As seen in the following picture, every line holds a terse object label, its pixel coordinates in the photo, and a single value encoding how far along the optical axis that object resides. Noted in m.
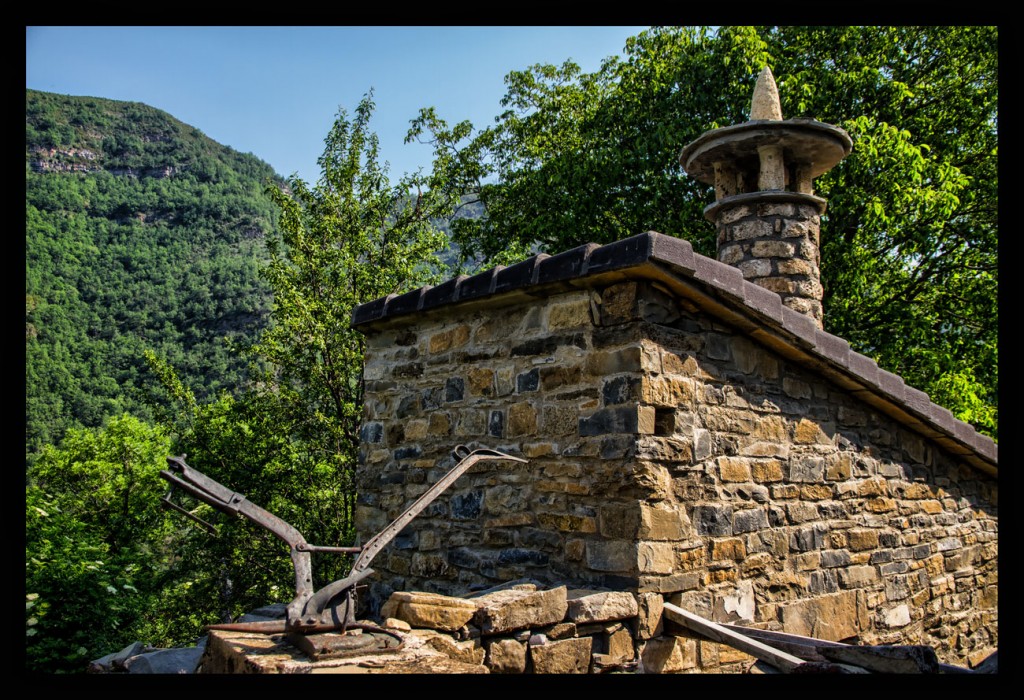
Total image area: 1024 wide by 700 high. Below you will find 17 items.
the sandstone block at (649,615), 3.62
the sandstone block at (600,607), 3.45
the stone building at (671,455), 3.83
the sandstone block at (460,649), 3.05
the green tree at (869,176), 10.93
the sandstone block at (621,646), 3.54
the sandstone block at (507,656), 3.22
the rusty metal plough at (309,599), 2.79
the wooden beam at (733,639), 3.35
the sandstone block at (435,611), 3.19
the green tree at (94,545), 6.40
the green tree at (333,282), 11.23
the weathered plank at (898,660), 3.19
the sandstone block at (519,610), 3.23
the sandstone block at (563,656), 3.35
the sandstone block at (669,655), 3.68
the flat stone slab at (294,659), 2.63
